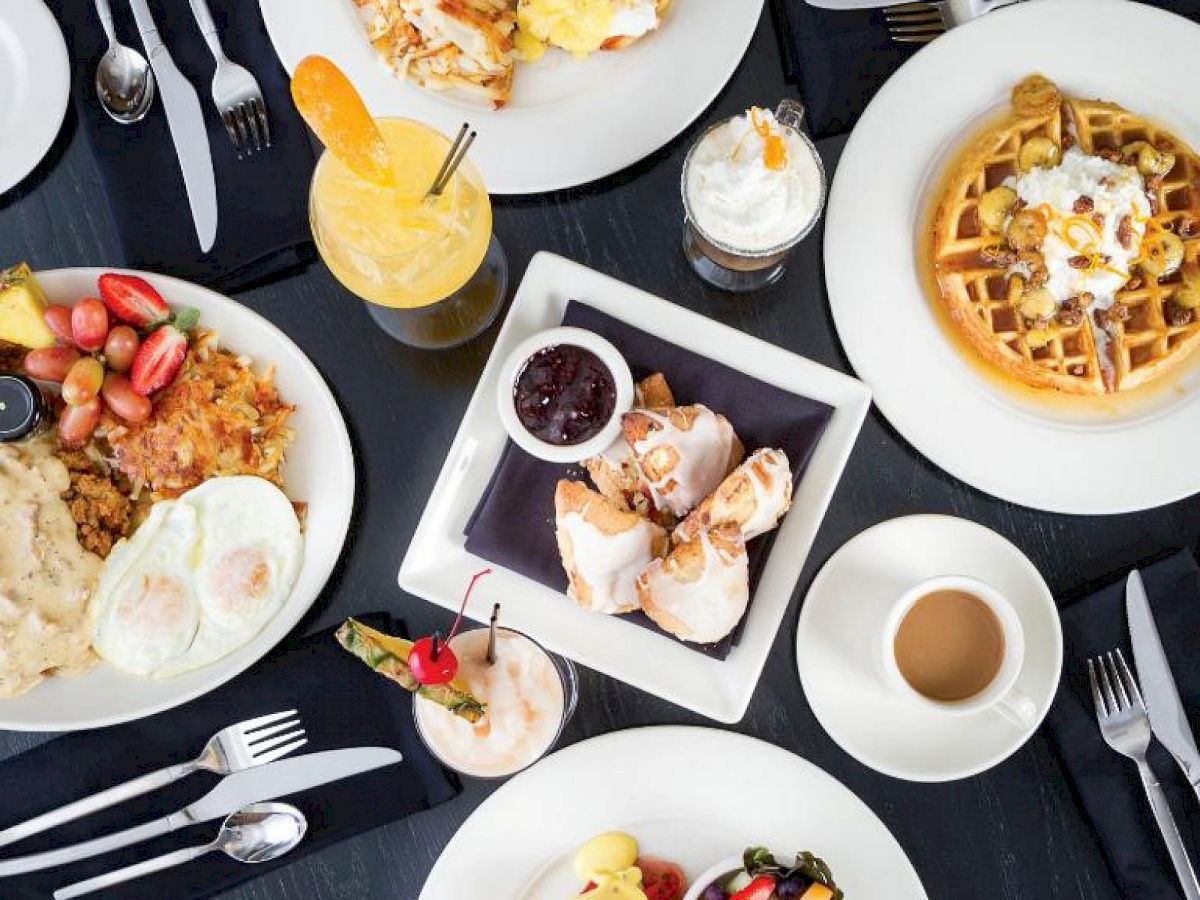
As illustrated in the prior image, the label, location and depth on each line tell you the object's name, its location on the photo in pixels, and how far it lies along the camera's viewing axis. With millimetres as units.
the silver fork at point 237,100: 973
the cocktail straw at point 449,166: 867
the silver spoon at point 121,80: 974
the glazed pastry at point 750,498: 900
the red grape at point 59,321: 948
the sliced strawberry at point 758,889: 890
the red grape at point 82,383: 941
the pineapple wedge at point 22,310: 934
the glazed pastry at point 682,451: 905
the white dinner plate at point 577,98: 958
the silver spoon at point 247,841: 971
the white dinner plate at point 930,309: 955
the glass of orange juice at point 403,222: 894
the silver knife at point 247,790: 971
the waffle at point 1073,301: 944
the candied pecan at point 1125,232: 924
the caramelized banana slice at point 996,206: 943
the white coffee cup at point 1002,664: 917
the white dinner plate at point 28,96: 975
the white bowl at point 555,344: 915
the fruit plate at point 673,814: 956
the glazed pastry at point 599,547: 914
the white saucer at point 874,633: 955
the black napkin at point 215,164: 973
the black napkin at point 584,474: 941
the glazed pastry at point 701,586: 895
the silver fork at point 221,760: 971
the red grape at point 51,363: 947
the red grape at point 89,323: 946
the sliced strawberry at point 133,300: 944
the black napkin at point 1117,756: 971
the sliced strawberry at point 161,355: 950
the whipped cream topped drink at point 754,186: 905
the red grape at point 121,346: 951
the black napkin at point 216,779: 977
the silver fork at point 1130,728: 967
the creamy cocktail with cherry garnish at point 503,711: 952
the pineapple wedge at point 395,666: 900
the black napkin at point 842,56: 974
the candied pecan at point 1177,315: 947
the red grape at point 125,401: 954
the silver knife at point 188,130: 973
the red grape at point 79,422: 952
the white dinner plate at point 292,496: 958
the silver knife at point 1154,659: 966
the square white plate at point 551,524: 933
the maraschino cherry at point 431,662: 890
